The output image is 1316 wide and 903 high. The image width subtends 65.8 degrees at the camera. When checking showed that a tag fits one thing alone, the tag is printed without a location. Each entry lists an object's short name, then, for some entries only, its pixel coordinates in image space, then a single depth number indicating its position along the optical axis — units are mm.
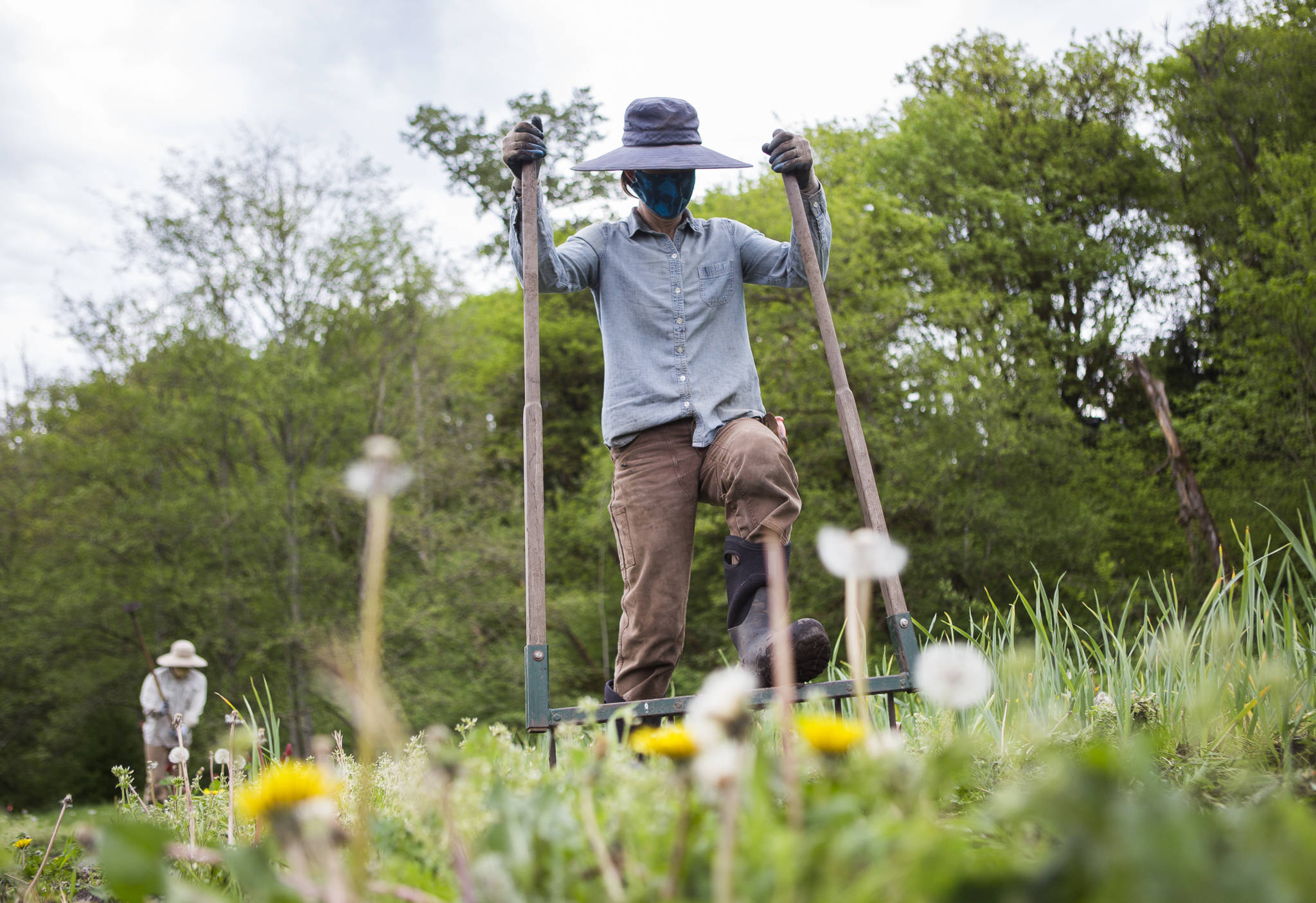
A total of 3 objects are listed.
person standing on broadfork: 3096
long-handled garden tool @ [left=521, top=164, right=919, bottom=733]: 2422
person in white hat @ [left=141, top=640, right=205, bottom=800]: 9094
